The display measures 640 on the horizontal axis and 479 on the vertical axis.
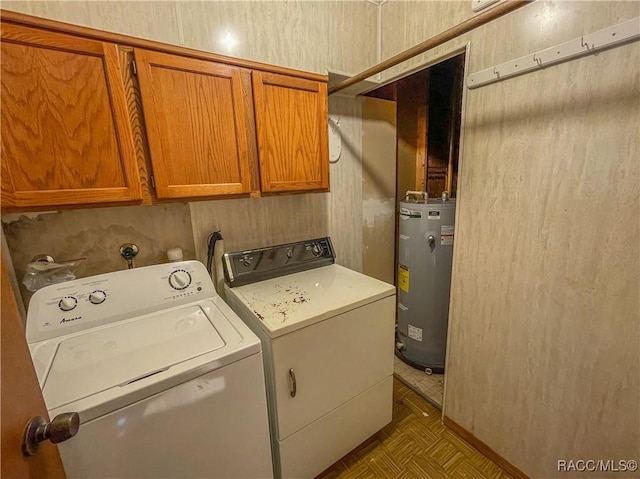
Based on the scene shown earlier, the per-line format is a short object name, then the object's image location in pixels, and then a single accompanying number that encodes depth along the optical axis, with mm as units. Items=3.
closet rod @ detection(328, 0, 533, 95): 886
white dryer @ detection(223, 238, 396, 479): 1175
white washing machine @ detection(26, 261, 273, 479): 784
